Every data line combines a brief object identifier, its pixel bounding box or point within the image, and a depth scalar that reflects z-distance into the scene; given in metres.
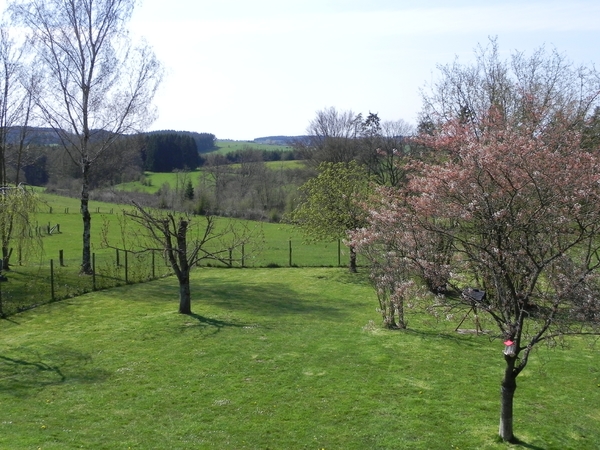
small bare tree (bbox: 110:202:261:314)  15.94
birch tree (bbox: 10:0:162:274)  23.66
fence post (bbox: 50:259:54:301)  19.11
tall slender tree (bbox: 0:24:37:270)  17.36
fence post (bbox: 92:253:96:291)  21.52
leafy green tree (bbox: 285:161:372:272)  27.12
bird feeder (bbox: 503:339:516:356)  7.89
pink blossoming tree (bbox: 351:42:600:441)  7.73
